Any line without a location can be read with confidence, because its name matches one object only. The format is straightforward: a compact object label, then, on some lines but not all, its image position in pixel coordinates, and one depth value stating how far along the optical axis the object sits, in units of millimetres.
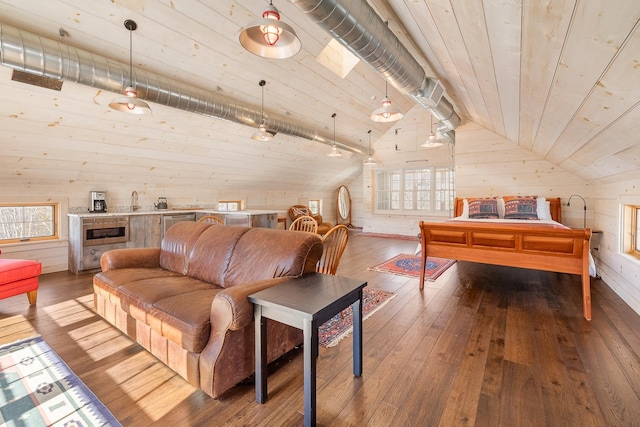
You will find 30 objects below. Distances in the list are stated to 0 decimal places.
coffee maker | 4641
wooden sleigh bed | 2814
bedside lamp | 4773
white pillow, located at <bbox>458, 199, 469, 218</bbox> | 5256
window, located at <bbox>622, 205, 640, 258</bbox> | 3141
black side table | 1414
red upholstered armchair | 2734
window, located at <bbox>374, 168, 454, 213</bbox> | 7531
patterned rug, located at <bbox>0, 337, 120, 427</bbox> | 1474
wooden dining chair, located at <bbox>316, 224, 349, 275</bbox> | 2637
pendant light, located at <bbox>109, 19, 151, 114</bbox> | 2506
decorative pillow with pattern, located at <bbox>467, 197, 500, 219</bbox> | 4938
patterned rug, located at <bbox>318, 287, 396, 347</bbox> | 2332
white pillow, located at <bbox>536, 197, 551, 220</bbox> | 4633
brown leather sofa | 1616
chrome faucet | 5242
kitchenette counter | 4266
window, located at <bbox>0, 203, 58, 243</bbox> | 4074
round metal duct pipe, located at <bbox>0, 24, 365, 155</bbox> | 2318
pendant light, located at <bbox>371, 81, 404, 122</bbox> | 3297
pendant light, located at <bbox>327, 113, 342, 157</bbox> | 5379
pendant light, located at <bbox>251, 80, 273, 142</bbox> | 3938
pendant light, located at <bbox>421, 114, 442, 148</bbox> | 5348
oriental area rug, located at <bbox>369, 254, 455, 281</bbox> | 4234
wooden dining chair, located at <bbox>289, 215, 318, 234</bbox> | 3816
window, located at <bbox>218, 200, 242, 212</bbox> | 7016
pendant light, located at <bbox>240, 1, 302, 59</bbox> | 1554
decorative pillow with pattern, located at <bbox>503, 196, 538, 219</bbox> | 4648
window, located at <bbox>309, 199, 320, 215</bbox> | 9477
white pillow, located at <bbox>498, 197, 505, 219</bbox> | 5023
